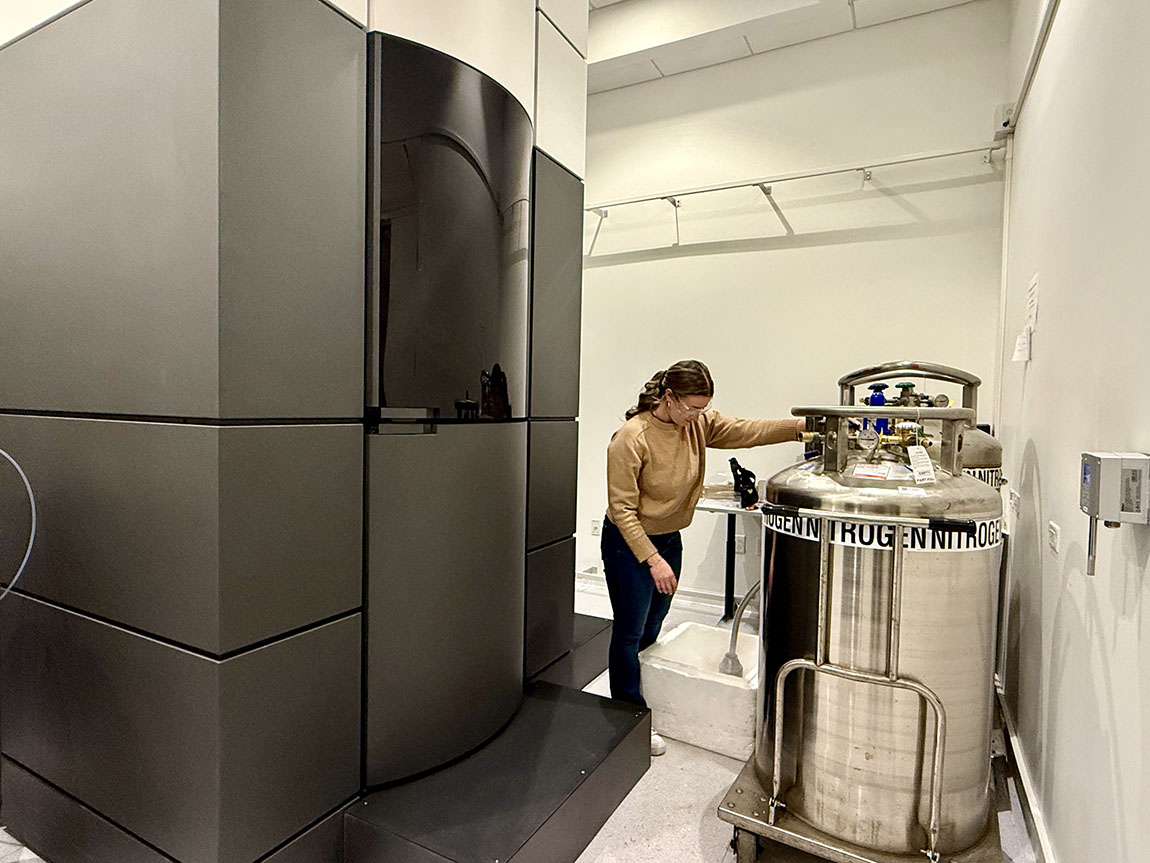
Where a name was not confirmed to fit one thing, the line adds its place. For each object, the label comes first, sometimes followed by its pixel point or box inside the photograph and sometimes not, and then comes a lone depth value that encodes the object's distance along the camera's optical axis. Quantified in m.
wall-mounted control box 1.16
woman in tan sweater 2.37
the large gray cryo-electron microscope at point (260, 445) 1.38
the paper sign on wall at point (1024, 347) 2.49
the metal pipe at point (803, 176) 3.35
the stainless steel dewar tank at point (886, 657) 1.61
